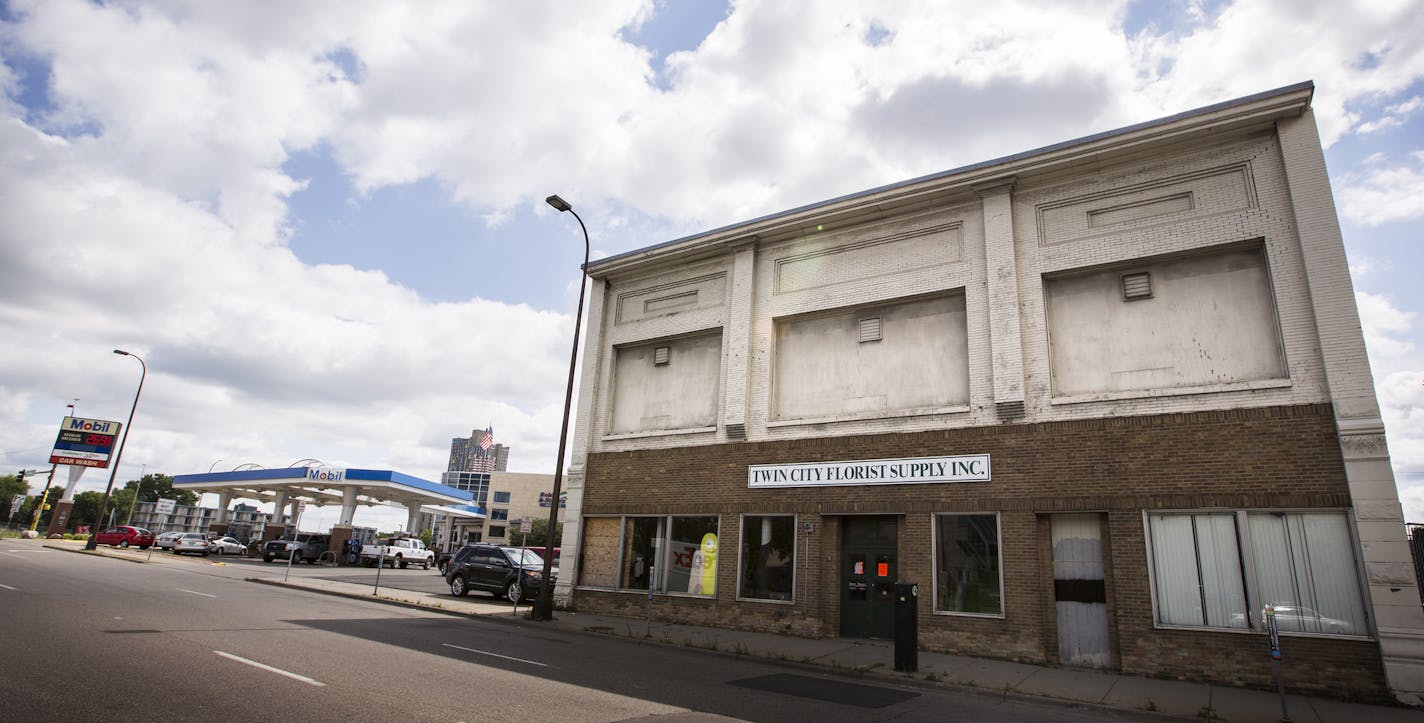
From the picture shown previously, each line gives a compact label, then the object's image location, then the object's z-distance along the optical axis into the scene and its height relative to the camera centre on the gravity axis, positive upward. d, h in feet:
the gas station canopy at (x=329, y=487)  150.61 +13.11
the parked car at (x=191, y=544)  134.41 -1.17
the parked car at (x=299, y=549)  126.74 -0.95
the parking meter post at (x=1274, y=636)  30.20 -1.48
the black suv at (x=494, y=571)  74.33 -1.67
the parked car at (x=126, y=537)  145.07 -0.70
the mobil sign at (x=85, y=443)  161.68 +19.53
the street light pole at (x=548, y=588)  58.03 -2.33
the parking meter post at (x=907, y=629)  39.60 -2.67
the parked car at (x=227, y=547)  140.05 -1.42
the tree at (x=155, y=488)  459.32 +29.21
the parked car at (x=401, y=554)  135.13 -0.78
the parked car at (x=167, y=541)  138.41 -0.83
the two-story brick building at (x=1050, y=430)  40.27 +10.19
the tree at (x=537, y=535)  254.51 +7.69
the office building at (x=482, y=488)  519.40 +51.03
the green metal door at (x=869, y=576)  52.24 +0.01
